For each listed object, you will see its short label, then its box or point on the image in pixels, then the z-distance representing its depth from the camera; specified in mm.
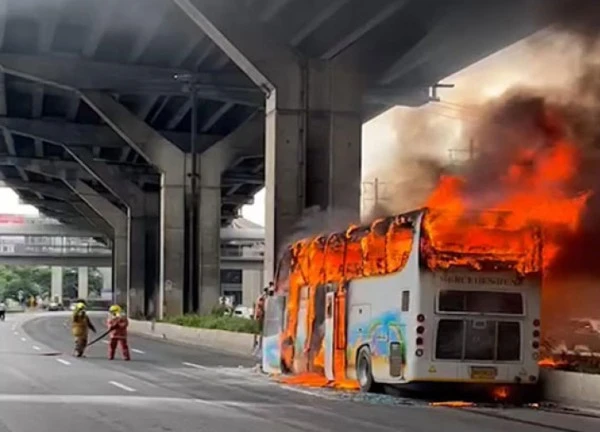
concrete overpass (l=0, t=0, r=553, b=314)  34906
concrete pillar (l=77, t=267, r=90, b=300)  172250
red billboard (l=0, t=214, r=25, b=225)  149625
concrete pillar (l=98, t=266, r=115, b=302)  180100
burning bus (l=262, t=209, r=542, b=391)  18594
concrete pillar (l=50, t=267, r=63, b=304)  174750
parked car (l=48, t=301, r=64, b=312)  143412
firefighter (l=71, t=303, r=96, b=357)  32250
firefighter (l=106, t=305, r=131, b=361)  31406
